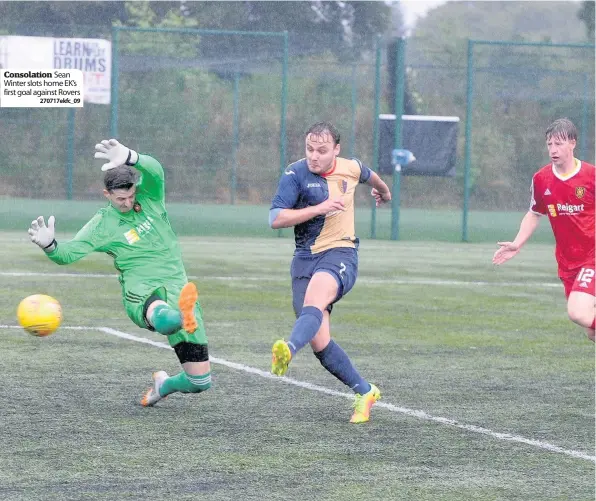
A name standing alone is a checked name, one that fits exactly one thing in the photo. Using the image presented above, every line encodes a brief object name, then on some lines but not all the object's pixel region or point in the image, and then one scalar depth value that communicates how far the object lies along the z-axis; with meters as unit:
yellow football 15.57
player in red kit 17.55
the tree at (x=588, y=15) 77.10
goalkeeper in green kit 15.52
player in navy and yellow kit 15.59
